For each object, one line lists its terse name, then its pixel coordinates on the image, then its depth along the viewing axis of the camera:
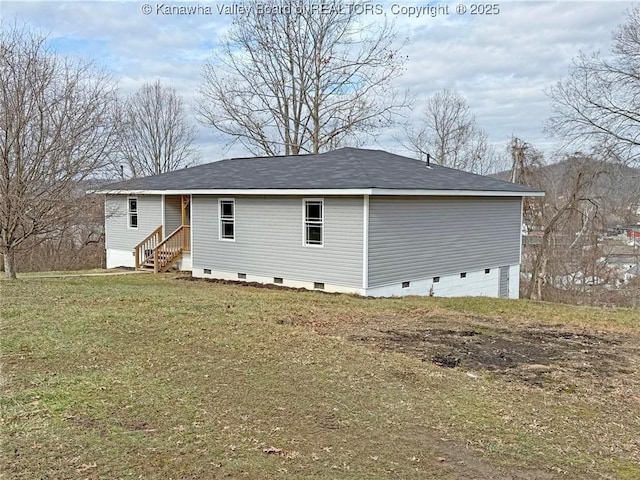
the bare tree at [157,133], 36.94
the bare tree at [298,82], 27.58
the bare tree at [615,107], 20.97
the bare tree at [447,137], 34.22
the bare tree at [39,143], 11.57
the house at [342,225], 13.17
